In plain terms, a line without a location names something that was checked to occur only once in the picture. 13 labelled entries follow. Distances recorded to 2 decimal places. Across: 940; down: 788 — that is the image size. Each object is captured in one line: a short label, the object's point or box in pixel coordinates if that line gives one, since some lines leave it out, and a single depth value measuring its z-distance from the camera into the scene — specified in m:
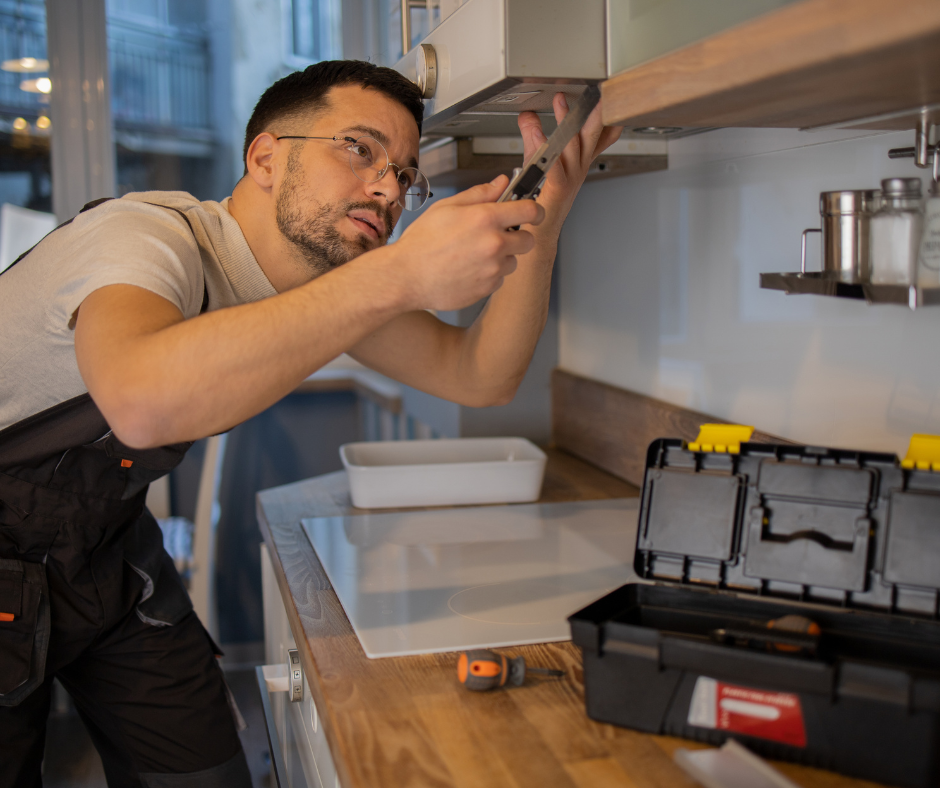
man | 0.79
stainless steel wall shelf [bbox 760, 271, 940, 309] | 0.80
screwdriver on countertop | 0.81
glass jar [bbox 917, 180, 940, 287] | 0.80
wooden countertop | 0.67
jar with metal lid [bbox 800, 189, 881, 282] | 0.90
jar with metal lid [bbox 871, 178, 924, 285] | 0.84
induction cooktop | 0.97
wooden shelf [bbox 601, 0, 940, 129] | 0.55
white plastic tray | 1.53
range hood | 0.87
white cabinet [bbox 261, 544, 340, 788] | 0.97
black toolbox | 0.65
